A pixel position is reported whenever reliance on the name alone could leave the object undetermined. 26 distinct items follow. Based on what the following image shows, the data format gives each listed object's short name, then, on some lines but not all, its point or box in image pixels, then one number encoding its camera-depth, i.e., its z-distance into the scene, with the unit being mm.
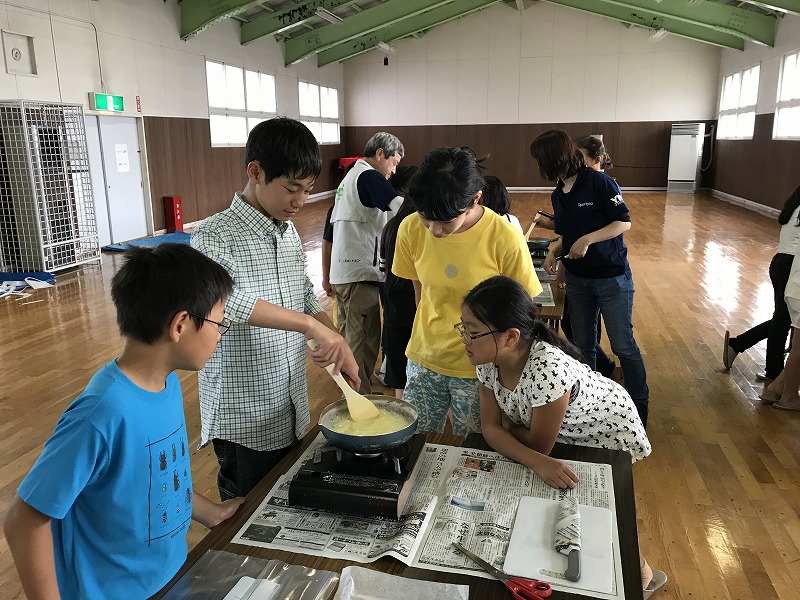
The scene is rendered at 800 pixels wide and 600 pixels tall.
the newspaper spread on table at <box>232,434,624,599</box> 1119
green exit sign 8078
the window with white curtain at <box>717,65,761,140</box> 12825
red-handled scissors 1003
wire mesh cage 6645
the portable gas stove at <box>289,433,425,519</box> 1192
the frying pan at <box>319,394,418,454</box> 1229
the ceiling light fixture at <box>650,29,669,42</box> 13964
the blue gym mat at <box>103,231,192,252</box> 8540
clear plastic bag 1021
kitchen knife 1061
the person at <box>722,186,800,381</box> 3393
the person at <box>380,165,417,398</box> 2766
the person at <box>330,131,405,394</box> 3139
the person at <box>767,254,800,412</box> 3090
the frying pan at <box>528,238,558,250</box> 3875
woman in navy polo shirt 2844
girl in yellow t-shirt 1803
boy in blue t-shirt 962
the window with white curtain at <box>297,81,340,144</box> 15023
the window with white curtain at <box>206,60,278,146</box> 11172
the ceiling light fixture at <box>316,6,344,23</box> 11766
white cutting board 1054
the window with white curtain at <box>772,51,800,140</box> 10484
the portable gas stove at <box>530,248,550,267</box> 3808
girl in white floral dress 1508
